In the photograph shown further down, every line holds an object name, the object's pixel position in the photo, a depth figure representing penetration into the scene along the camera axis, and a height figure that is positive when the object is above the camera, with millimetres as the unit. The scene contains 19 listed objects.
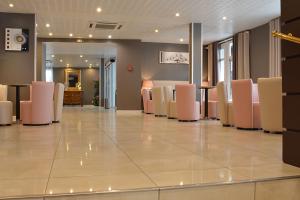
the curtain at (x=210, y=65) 14609 +1358
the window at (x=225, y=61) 13461 +1458
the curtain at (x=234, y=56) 12672 +1525
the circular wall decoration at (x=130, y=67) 13797 +1184
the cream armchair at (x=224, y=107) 6781 -230
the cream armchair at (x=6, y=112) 6965 -339
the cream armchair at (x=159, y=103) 10149 -215
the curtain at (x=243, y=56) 12008 +1469
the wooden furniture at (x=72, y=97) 22547 -64
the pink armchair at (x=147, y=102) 12079 -229
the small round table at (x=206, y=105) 9164 -252
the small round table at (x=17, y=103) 7852 -163
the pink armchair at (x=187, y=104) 8203 -199
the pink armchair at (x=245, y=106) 6059 -187
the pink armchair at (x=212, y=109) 9366 -369
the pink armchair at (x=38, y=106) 7000 -211
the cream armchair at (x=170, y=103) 9177 -200
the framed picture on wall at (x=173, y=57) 14797 +1734
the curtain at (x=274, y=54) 10234 +1327
